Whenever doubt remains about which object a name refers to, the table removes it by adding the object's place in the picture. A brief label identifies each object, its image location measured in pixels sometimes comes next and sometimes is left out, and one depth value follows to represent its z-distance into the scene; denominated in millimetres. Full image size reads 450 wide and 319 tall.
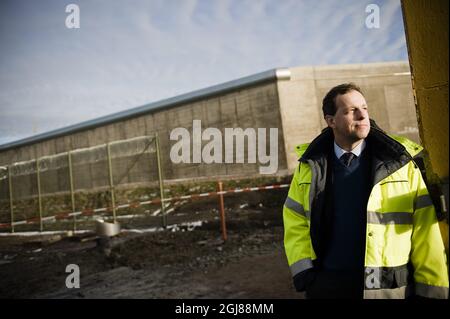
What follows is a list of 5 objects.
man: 1532
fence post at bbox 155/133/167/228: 8477
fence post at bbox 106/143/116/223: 8914
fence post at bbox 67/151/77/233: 10211
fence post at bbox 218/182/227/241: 6715
